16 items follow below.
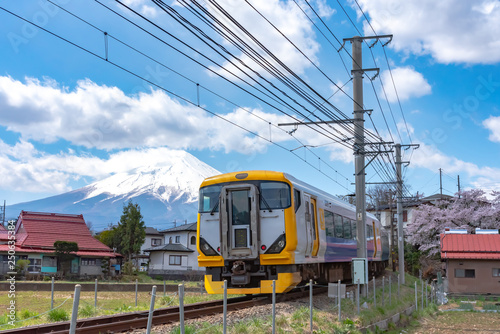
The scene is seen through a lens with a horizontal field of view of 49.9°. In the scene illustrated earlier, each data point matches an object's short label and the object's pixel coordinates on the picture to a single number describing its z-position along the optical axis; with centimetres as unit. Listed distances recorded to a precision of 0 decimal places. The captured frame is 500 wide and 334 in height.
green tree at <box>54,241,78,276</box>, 3956
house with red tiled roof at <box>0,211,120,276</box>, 3950
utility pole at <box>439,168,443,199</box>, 6465
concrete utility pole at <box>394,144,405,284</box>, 2717
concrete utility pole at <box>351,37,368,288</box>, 1686
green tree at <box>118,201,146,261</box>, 4749
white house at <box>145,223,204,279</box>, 5083
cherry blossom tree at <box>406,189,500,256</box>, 4316
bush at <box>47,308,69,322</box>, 1096
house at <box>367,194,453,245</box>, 5850
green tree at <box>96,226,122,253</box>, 5079
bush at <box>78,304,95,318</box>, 1203
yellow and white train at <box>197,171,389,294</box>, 1339
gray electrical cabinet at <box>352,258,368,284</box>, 1612
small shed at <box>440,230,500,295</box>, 3150
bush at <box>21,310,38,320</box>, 1258
